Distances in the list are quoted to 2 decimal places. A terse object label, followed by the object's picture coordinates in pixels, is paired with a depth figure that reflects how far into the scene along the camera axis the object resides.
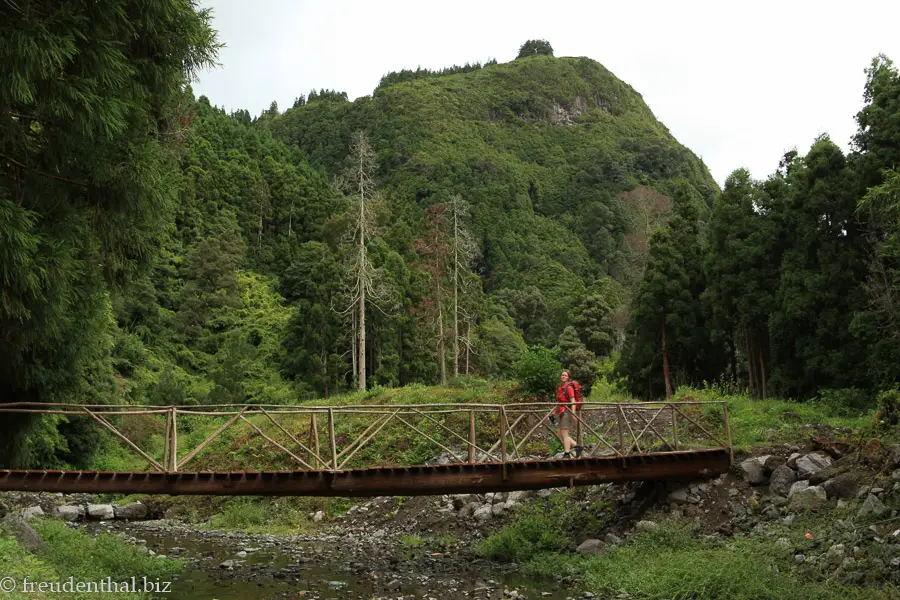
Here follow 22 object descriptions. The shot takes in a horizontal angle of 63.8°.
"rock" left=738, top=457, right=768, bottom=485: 13.65
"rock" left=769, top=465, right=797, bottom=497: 13.02
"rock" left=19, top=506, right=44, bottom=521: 15.93
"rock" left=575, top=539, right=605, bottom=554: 13.41
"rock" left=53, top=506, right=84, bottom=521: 19.80
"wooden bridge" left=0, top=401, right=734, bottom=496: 10.71
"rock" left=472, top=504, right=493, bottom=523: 16.56
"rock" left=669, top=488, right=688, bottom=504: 13.88
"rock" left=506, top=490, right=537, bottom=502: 16.80
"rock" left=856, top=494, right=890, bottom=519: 10.69
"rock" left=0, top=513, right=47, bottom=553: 10.84
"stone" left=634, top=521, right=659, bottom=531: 13.26
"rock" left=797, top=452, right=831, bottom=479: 13.08
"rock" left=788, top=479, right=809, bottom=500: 12.62
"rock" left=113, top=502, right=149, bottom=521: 20.94
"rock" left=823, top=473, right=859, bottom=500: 11.93
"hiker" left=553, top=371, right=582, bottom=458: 13.19
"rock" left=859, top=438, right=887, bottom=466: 12.21
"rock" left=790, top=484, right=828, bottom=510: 12.09
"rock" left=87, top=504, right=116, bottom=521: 20.47
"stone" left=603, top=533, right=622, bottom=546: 13.45
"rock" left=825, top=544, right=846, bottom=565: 10.16
